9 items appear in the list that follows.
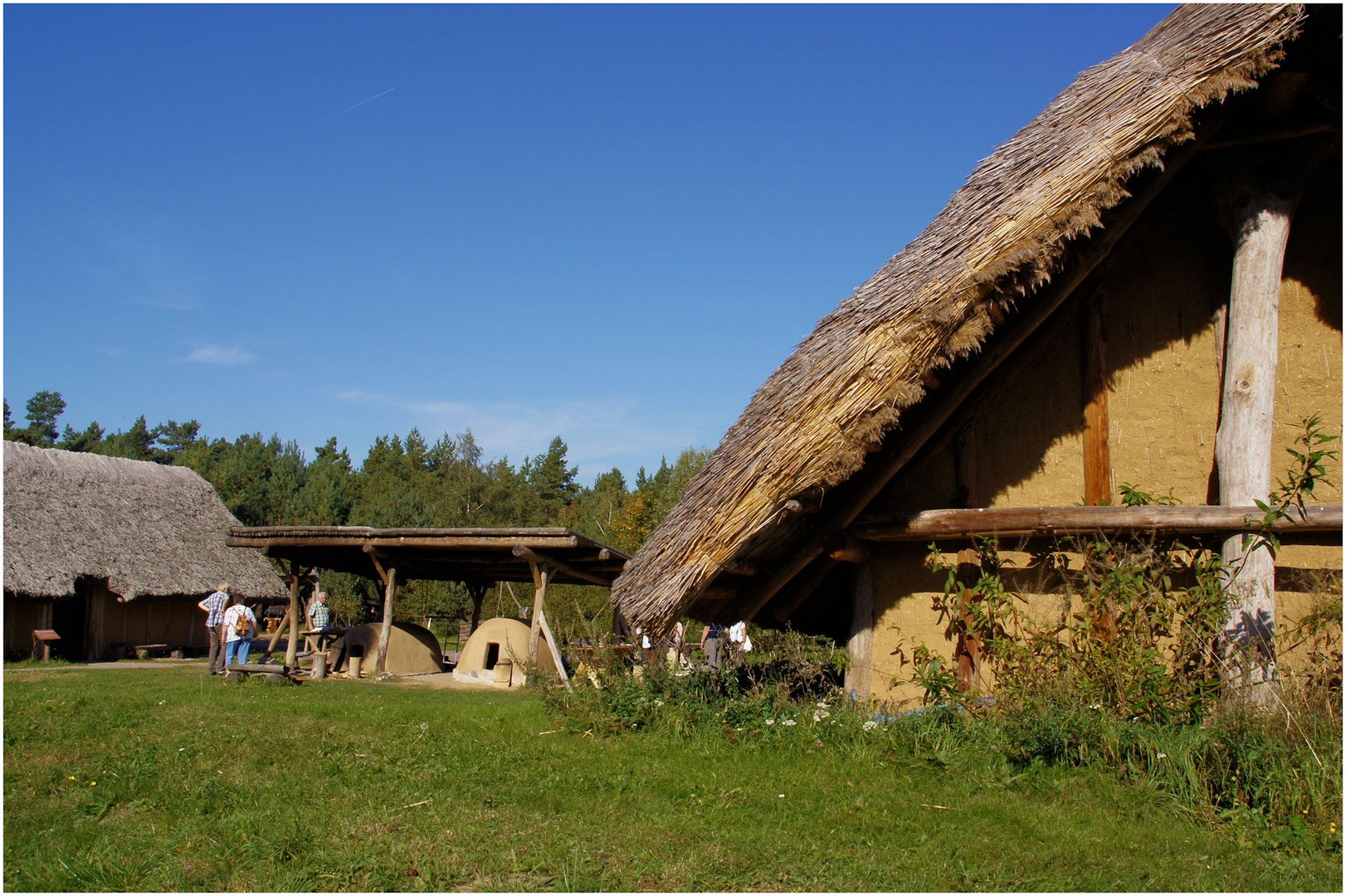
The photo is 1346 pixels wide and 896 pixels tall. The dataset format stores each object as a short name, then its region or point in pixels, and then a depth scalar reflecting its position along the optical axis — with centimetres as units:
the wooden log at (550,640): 1483
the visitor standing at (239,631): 1463
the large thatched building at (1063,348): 619
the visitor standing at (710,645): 1384
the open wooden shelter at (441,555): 1520
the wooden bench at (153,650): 2189
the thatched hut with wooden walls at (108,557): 2003
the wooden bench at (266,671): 1338
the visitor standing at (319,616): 1977
